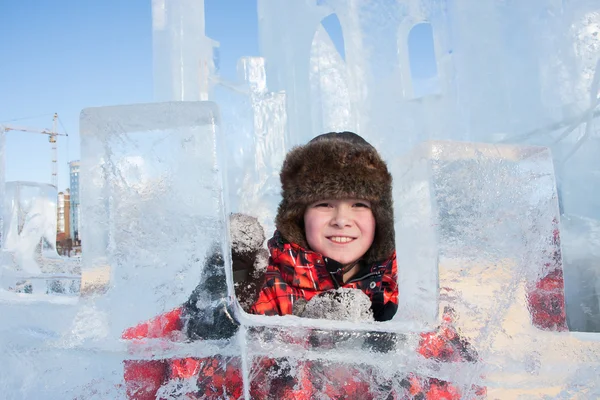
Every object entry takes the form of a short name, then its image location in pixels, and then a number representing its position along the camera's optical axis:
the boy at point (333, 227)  1.70
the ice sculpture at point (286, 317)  0.90
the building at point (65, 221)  30.98
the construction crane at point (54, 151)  48.47
